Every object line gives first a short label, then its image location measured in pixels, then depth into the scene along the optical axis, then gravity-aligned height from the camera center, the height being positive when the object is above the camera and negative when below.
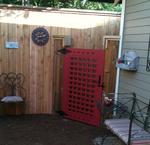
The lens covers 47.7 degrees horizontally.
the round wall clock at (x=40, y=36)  3.43 +0.29
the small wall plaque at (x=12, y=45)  3.37 +0.10
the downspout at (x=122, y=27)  2.80 +0.42
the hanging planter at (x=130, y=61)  2.46 -0.13
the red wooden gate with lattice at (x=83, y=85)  3.16 -0.64
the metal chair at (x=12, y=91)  3.46 -0.84
